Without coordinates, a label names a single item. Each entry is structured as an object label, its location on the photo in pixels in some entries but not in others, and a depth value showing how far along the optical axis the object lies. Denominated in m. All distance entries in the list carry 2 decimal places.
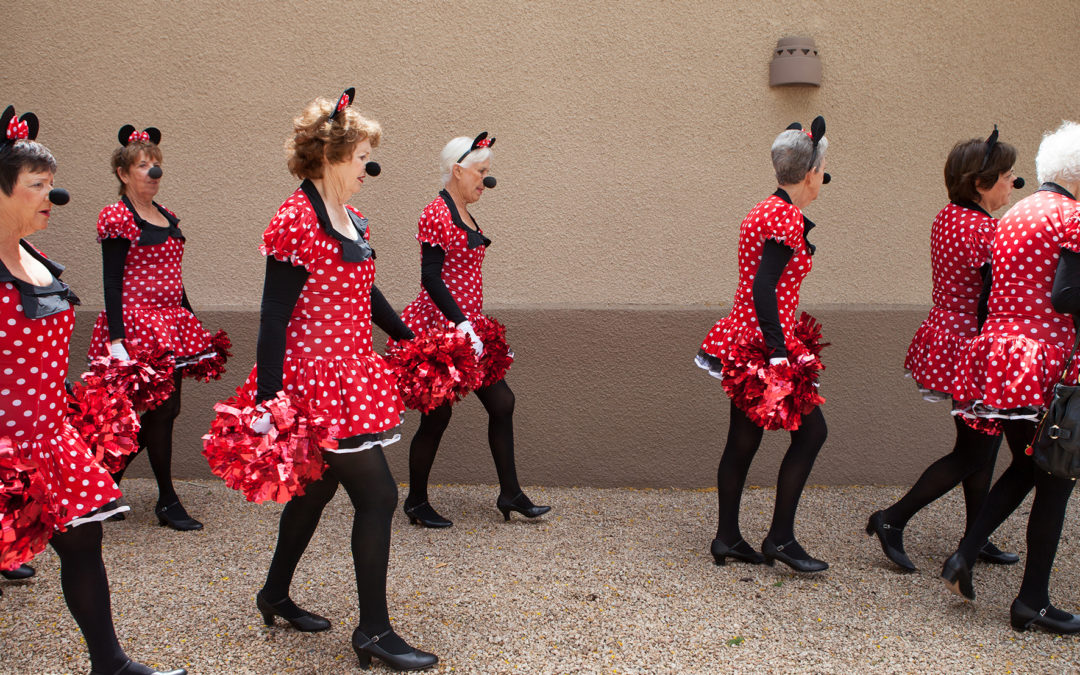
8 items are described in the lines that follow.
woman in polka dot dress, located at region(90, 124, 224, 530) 4.23
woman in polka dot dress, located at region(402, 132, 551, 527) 4.27
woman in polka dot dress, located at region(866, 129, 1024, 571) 3.88
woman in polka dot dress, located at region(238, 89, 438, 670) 2.80
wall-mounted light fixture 5.21
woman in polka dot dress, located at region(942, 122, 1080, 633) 3.34
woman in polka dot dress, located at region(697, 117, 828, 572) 3.67
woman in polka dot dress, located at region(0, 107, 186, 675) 2.49
